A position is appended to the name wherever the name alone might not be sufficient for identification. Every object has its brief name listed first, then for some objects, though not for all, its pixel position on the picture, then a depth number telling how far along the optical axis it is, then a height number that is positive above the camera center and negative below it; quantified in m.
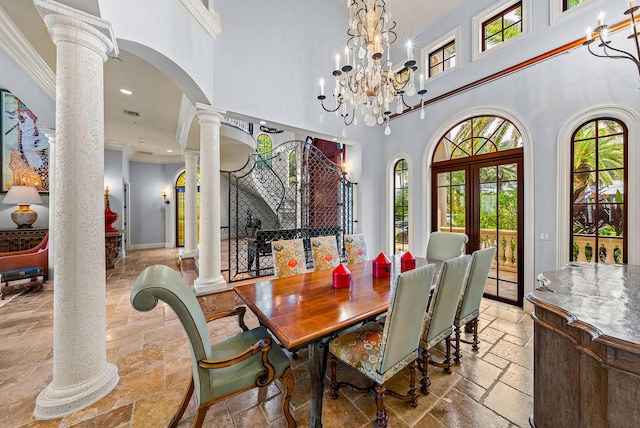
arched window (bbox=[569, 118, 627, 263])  2.67 +0.23
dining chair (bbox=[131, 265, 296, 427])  1.13 -0.82
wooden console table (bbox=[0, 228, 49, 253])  4.62 -0.46
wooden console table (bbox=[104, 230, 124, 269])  5.05 -0.69
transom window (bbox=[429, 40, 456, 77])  4.18 +2.75
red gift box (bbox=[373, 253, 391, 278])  2.40 -0.55
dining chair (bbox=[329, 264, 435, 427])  1.38 -0.87
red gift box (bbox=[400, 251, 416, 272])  2.69 -0.56
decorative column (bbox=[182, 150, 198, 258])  5.15 +0.21
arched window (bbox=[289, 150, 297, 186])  7.33 +1.42
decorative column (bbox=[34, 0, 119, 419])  1.64 +0.00
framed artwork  4.78 +1.34
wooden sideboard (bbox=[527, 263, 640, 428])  0.96 -0.65
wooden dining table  1.38 -0.65
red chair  3.86 -0.71
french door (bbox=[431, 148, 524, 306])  3.42 +0.04
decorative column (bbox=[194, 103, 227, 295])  3.17 +0.20
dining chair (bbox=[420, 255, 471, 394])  1.71 -0.69
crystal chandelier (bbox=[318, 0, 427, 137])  2.44 +1.47
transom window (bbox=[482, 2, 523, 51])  3.46 +2.75
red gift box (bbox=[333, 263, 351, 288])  2.05 -0.56
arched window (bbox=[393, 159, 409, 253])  4.86 +0.13
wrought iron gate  4.43 +0.12
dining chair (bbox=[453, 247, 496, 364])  2.11 -0.70
